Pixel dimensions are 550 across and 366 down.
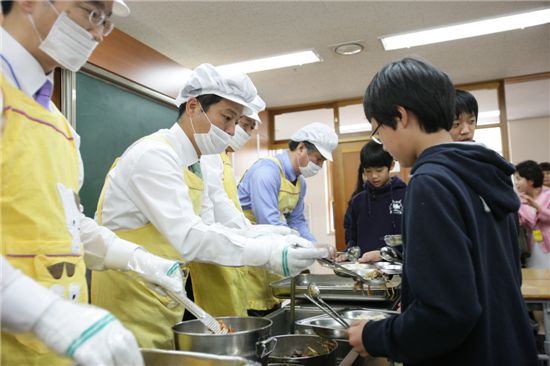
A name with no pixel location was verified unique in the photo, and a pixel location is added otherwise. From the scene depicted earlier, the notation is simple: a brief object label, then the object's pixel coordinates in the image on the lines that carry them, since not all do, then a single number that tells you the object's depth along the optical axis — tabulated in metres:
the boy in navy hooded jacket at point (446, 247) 0.82
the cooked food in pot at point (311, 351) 1.24
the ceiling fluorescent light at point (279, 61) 4.33
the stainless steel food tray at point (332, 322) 1.27
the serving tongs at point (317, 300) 1.20
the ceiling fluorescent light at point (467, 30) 3.63
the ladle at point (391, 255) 1.93
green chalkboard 3.15
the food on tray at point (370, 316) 1.54
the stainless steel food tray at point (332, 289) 1.95
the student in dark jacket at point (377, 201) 2.86
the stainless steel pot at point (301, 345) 1.25
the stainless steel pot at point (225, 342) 0.91
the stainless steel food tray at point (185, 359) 0.80
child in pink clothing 4.08
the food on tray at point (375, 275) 1.75
